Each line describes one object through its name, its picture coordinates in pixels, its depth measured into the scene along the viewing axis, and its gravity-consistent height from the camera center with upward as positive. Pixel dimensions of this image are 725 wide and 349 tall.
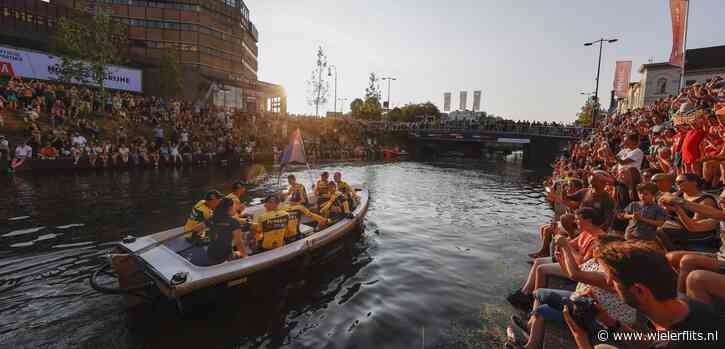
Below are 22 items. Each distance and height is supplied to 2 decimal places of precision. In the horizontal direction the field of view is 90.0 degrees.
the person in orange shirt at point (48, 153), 19.52 -1.37
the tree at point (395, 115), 88.32 +6.87
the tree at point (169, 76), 38.06 +6.02
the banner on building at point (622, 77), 34.56 +7.21
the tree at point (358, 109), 69.45 +6.26
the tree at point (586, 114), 67.00 +7.18
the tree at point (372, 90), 71.05 +10.08
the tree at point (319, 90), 59.94 +8.17
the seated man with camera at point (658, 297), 2.12 -0.90
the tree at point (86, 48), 26.69 +6.20
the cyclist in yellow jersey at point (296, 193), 10.52 -1.62
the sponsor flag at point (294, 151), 12.75 -0.48
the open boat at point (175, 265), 5.50 -2.18
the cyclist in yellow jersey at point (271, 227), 7.02 -1.74
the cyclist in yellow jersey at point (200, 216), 6.98 -1.61
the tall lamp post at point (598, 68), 31.77 +7.76
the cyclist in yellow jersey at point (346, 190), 10.88 -1.51
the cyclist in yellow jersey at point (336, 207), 9.93 -1.86
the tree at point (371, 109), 67.50 +6.09
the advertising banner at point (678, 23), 18.30 +6.68
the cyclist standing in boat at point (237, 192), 7.56 -1.22
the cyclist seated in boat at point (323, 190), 10.81 -1.56
